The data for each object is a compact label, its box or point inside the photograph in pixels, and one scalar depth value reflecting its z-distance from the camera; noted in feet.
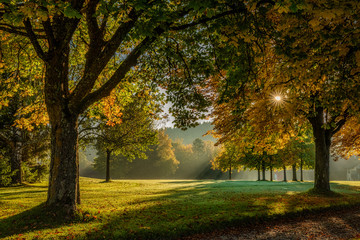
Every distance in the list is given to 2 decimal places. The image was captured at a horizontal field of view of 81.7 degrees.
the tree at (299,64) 19.72
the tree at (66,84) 24.99
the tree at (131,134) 72.86
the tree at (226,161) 119.57
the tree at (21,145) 66.08
